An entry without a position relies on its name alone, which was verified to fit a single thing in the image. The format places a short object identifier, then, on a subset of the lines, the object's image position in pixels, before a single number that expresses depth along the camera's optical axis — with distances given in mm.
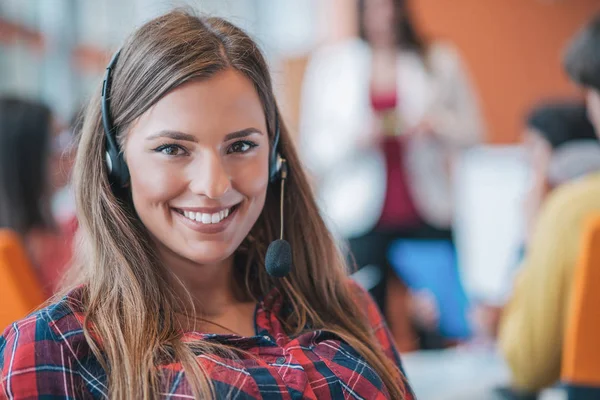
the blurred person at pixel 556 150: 2242
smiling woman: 961
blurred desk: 2105
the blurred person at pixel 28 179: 2260
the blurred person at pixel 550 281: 1543
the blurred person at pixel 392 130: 2717
